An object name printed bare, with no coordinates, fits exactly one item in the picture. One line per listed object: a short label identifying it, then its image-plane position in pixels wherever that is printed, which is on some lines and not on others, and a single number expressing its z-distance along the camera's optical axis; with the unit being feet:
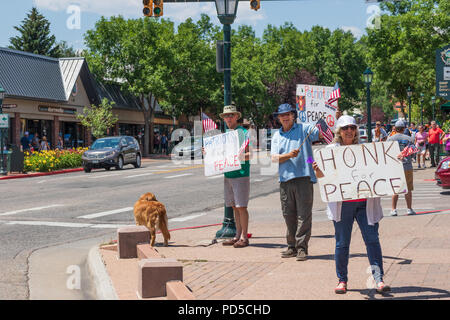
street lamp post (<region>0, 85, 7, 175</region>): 90.53
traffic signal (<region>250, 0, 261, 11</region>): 46.83
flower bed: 98.32
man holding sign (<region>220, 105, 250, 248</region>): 27.84
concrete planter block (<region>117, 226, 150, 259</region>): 26.89
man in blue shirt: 24.72
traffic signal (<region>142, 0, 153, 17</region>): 50.78
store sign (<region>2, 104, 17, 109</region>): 108.55
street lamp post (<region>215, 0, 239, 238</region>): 32.81
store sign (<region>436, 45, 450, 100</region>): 74.23
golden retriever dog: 28.96
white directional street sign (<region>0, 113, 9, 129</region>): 89.23
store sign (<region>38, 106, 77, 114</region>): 134.04
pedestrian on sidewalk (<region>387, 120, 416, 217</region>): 37.39
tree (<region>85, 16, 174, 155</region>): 151.64
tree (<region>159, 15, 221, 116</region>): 158.20
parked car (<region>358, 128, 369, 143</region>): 178.70
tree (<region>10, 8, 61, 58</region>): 222.07
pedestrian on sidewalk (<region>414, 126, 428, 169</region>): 85.70
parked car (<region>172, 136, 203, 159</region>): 134.62
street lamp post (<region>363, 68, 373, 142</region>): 92.62
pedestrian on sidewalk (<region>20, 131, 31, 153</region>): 120.47
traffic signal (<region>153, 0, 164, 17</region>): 50.75
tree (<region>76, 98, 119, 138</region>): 137.69
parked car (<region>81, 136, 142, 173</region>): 95.66
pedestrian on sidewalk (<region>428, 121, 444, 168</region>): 82.07
